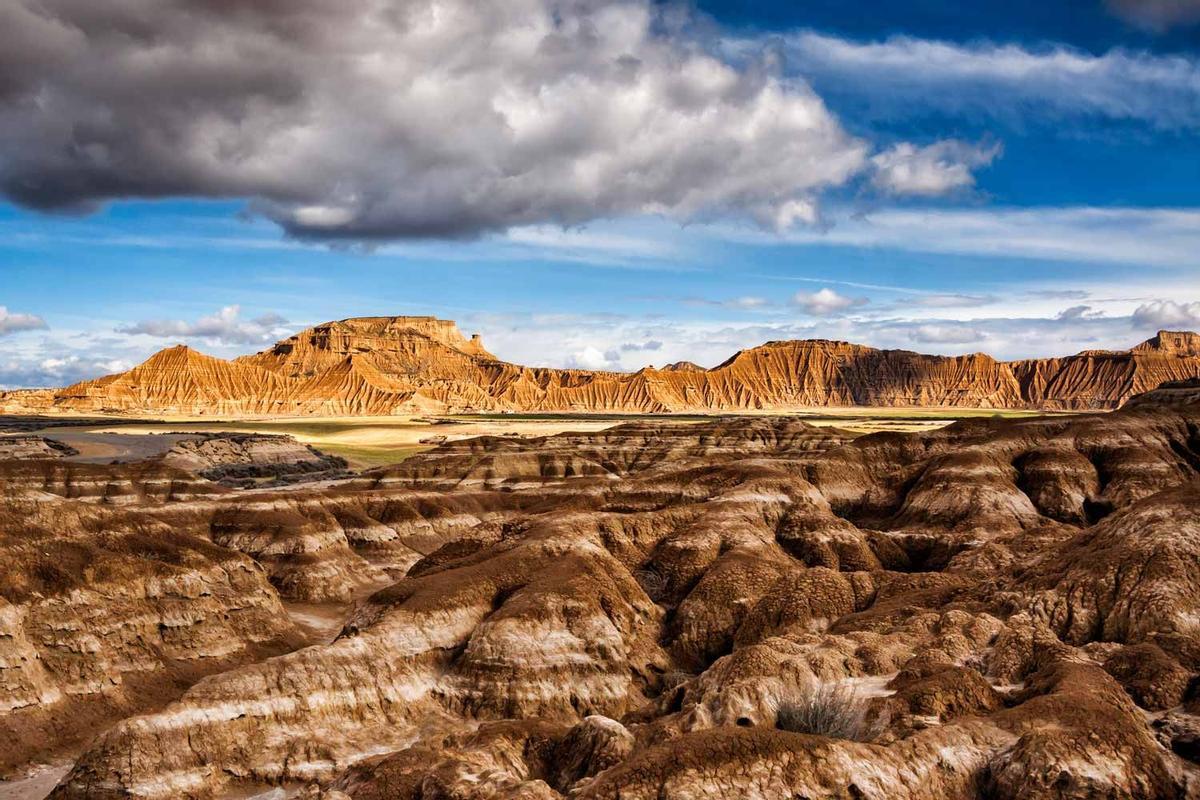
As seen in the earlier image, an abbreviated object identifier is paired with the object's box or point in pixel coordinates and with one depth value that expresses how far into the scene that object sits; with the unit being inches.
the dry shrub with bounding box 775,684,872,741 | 1051.3
